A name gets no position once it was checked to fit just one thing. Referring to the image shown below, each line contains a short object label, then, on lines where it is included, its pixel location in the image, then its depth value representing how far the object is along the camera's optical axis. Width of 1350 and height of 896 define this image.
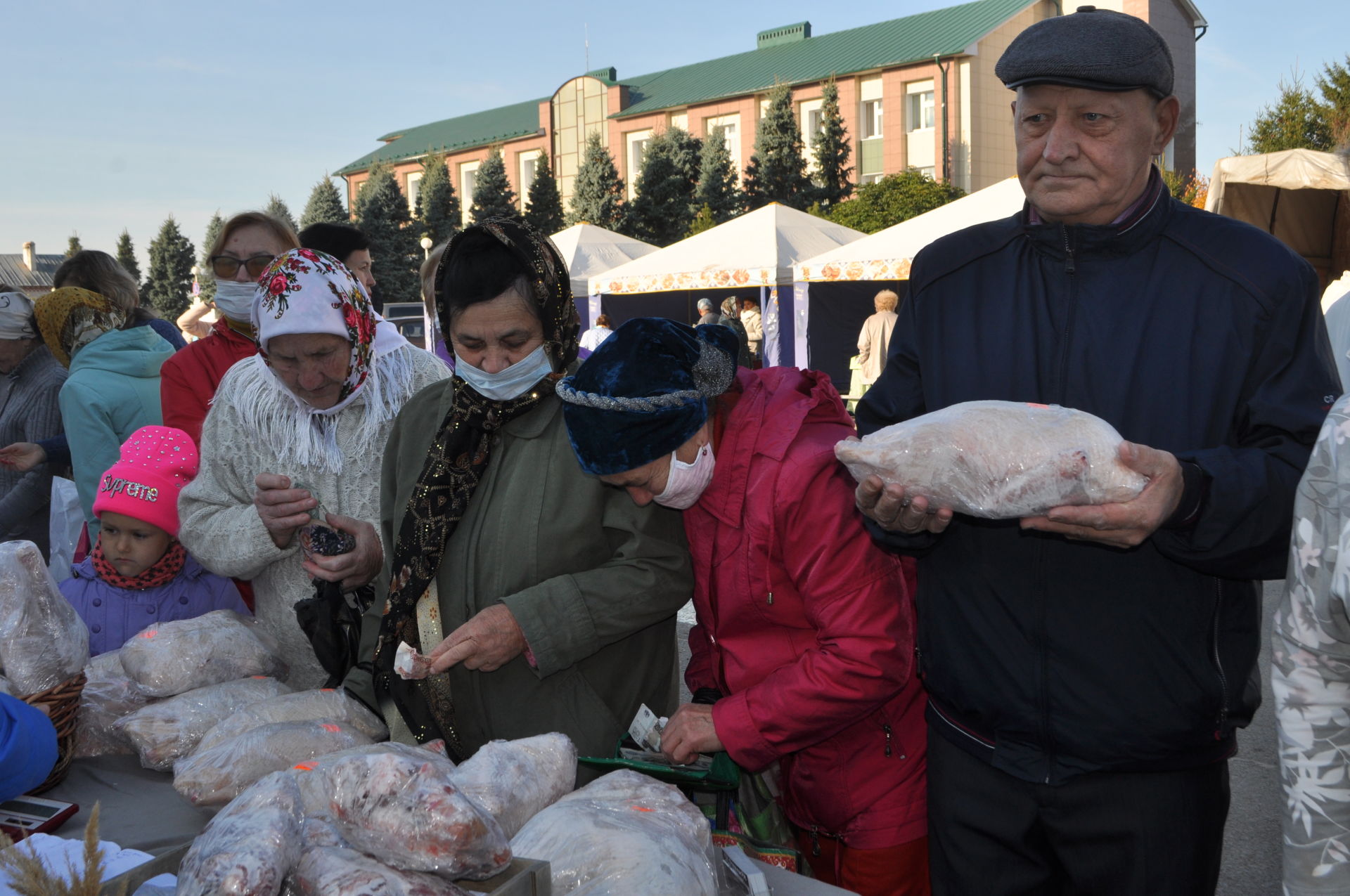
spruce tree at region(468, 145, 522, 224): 36.09
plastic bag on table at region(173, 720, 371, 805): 1.81
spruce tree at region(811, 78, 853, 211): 30.55
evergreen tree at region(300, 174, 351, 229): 39.72
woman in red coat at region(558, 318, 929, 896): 1.78
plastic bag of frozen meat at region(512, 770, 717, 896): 1.31
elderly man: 1.53
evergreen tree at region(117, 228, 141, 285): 47.72
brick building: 31.58
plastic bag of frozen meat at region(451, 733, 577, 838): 1.51
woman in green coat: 2.04
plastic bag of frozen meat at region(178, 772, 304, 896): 1.13
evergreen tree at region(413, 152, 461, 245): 39.75
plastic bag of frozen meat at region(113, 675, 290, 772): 2.08
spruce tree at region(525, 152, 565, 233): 35.53
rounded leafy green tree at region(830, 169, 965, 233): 24.06
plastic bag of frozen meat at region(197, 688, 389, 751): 1.98
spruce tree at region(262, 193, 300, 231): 40.58
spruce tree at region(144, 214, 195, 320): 46.81
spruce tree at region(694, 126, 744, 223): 31.89
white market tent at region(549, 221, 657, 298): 17.56
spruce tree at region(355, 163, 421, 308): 37.19
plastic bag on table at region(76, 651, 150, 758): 2.20
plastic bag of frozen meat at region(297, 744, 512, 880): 1.24
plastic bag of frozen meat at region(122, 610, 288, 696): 2.25
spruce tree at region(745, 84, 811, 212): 30.48
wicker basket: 1.98
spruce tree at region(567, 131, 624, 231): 34.53
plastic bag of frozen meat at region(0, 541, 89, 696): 1.99
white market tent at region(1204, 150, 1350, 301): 5.80
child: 2.77
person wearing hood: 3.69
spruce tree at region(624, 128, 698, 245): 33.03
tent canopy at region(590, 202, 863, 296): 14.95
